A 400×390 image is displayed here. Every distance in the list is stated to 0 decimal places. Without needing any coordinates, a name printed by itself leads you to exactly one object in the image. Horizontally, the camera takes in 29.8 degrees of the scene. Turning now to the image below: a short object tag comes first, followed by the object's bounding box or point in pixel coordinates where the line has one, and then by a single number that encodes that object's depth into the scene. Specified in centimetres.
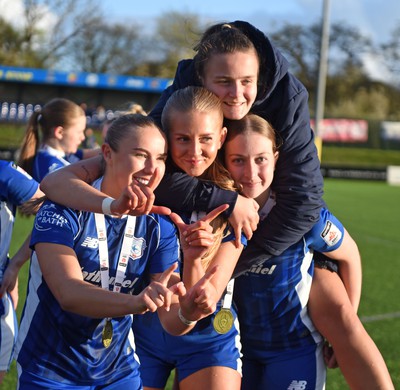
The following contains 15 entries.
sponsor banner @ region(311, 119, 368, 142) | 3819
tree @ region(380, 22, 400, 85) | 4853
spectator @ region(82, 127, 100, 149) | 2219
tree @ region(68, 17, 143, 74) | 4534
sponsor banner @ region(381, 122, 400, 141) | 3834
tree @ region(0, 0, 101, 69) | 4153
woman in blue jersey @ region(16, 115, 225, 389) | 284
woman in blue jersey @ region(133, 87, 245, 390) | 318
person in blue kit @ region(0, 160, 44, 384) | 408
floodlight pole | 2431
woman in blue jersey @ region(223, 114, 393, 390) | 369
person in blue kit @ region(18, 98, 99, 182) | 584
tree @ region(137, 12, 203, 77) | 4653
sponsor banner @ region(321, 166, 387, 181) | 3347
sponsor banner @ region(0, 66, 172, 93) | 3516
